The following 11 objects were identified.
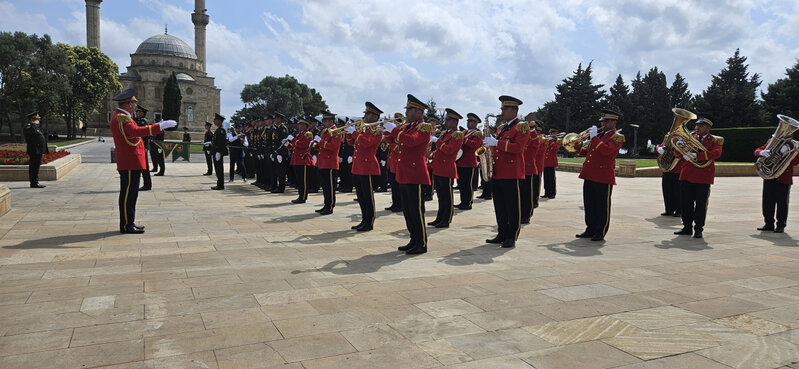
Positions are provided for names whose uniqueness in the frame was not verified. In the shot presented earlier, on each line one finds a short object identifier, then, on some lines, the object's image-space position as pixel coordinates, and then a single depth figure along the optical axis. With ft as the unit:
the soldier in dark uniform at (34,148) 43.27
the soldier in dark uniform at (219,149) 46.83
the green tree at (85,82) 187.32
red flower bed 49.70
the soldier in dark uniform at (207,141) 56.80
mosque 262.67
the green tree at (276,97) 292.61
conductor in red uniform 24.34
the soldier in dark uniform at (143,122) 42.70
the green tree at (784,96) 138.41
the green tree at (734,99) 147.02
